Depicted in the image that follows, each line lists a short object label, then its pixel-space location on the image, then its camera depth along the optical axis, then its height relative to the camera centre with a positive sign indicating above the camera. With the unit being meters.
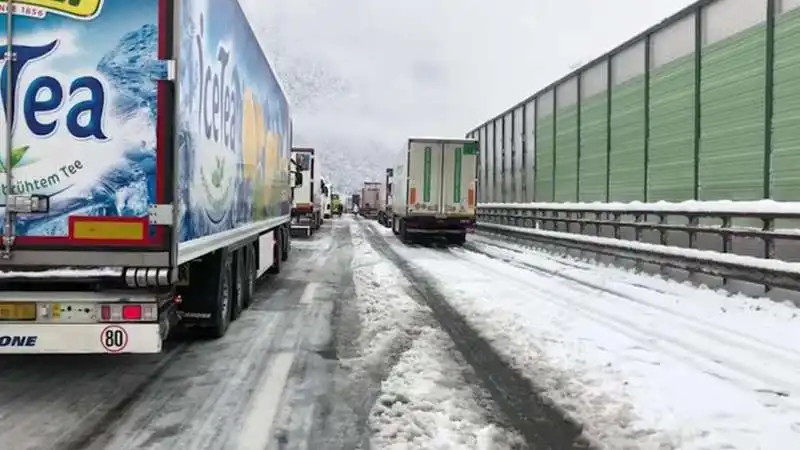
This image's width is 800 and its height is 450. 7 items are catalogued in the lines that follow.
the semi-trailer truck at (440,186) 25.23 +0.72
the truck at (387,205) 40.06 +0.03
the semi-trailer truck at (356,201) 98.69 +0.64
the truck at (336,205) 87.97 +0.05
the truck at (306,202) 32.22 +0.14
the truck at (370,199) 75.31 +0.76
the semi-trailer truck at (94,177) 5.12 +0.18
